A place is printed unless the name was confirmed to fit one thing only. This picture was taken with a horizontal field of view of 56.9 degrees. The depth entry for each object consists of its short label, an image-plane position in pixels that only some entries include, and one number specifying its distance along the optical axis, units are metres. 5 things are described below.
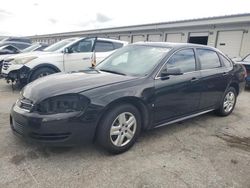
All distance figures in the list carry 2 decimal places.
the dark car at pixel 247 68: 8.34
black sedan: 2.79
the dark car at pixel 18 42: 15.40
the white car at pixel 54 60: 6.54
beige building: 14.36
